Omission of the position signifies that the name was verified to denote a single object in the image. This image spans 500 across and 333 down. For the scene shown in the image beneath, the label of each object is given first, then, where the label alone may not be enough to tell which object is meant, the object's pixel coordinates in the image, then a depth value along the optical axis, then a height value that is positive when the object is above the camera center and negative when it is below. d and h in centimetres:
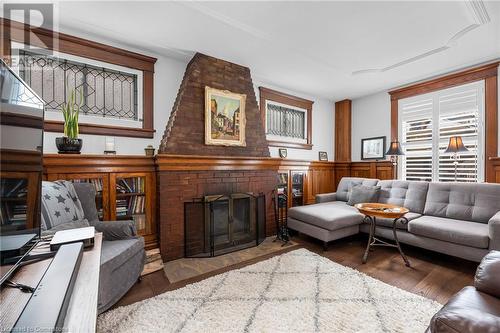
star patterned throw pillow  174 -31
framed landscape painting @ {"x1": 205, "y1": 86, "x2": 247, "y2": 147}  309 +72
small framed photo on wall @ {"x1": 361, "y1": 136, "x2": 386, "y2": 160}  451 +39
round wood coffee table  252 -52
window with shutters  344 +59
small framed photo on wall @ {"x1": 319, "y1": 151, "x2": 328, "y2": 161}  495 +25
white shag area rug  157 -110
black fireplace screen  287 -77
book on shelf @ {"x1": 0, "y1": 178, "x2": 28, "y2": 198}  77 -7
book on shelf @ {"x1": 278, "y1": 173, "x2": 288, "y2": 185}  406 -20
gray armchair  167 -70
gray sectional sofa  236 -67
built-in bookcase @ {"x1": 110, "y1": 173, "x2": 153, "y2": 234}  252 -36
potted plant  224 +32
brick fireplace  271 +12
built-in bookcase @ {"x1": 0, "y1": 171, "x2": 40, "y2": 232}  78 -12
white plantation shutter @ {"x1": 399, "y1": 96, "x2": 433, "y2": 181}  392 +55
